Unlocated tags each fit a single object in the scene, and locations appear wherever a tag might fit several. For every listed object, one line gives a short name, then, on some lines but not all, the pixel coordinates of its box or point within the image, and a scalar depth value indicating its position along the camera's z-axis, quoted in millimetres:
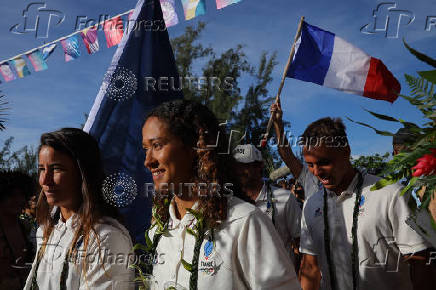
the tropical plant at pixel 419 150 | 1443
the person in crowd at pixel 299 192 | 7500
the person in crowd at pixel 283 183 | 8693
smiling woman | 1838
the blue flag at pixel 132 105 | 3316
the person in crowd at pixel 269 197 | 4215
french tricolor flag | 4523
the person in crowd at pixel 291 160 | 4086
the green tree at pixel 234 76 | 18172
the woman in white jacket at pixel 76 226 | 2275
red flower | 1415
